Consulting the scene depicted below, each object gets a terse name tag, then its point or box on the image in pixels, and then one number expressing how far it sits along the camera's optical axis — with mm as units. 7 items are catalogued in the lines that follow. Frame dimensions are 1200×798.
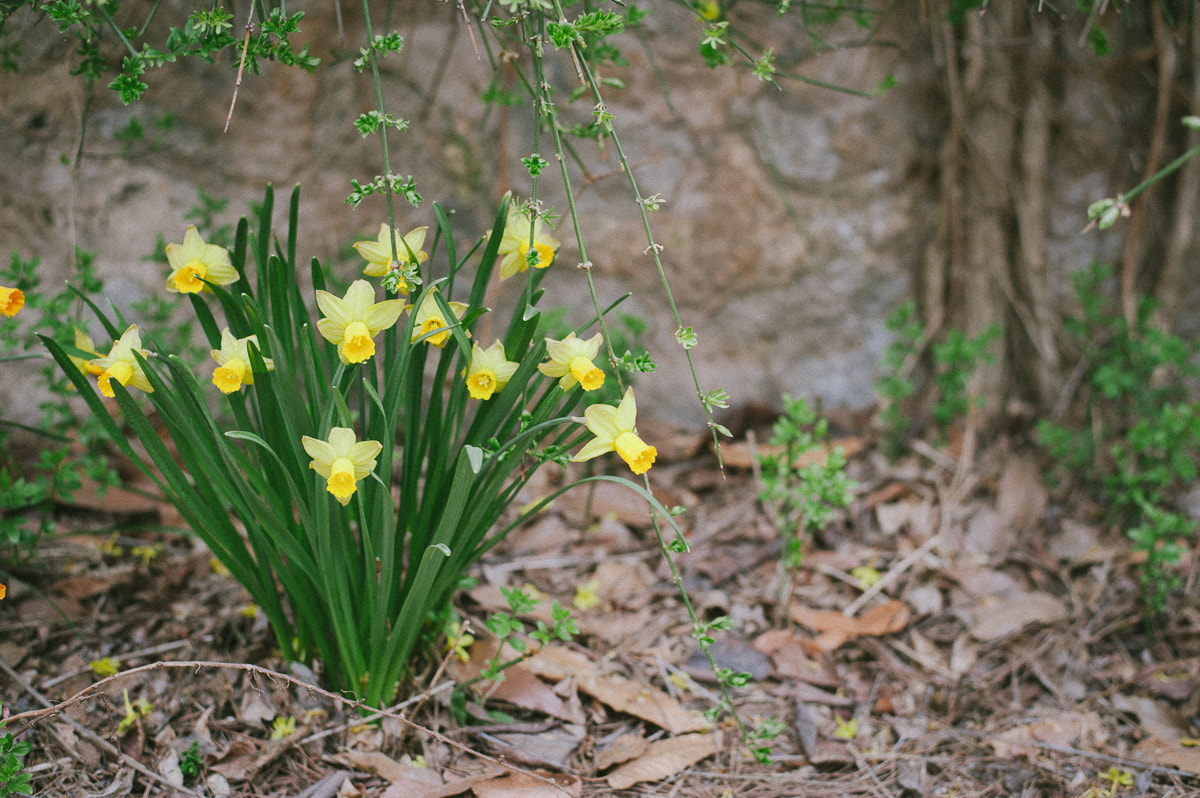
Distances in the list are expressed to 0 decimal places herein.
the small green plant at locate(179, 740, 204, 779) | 1279
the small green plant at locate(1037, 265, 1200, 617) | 1972
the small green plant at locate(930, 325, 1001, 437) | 2334
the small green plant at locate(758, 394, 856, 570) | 1751
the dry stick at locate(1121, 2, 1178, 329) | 2383
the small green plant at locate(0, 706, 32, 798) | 1035
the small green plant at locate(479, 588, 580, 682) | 1326
